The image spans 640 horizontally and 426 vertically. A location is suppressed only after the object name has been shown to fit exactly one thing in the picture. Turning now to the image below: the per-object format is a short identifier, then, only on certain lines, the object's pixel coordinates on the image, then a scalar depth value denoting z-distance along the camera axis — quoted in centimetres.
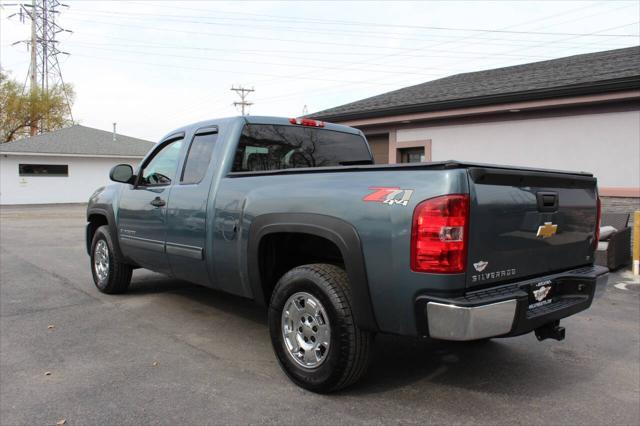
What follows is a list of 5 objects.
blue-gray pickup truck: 282
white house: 2783
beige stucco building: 896
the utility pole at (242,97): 5031
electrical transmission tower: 4059
